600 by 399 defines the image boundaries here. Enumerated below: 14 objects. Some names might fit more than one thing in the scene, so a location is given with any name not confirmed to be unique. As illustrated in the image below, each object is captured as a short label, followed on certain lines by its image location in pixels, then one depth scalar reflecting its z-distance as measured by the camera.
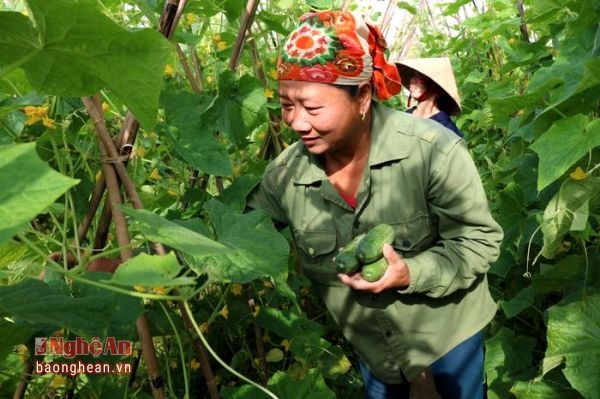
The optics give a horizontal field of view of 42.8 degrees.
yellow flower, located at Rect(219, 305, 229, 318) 2.12
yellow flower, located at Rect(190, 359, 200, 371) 2.14
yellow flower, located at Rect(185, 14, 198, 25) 2.06
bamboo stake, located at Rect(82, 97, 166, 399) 1.25
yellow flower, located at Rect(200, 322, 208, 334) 1.96
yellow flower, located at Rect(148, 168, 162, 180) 1.91
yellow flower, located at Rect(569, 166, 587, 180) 1.71
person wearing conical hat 3.57
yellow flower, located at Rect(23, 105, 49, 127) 1.37
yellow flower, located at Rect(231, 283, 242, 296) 2.20
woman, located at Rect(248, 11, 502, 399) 1.79
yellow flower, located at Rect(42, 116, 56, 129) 1.39
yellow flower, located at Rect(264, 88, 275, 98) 2.24
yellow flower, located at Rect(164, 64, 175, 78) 2.06
